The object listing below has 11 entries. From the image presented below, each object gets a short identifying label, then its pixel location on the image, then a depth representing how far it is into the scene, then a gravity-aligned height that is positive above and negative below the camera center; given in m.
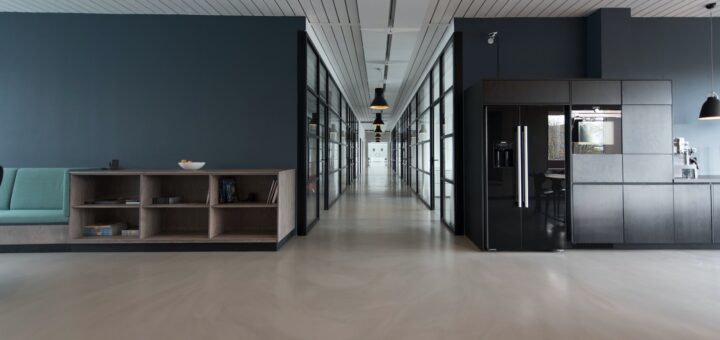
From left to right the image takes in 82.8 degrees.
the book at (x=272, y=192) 5.23 -0.25
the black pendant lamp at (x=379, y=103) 10.30 +1.75
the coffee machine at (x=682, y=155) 5.58 +0.20
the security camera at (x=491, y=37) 5.80 +1.92
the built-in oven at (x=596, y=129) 5.10 +0.51
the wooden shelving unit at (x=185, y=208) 5.07 -0.47
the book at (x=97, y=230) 5.15 -0.71
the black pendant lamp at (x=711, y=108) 5.21 +0.79
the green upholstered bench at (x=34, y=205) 4.95 -0.39
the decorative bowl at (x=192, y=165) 5.21 +0.11
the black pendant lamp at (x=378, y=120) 16.83 +2.13
